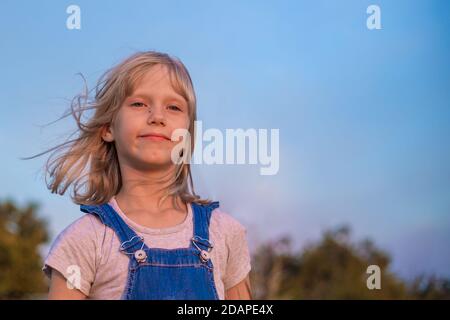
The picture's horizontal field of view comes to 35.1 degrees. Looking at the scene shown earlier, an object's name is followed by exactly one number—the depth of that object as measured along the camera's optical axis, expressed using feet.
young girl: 5.36
